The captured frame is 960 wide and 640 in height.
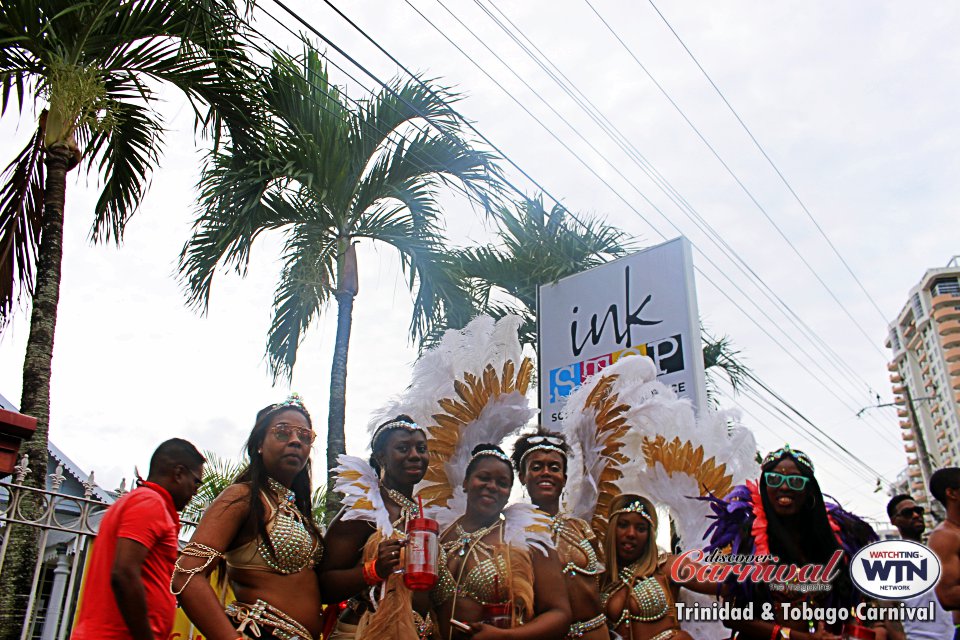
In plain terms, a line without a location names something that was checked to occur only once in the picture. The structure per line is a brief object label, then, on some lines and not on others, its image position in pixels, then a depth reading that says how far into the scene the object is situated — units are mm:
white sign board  5777
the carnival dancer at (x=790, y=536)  2988
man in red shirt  2324
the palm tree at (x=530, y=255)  8906
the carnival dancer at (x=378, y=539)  2738
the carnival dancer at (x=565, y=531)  3451
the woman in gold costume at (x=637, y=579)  3771
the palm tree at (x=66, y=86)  5023
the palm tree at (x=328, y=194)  6906
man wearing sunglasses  3441
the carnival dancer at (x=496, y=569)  2990
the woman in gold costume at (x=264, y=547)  2514
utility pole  20688
